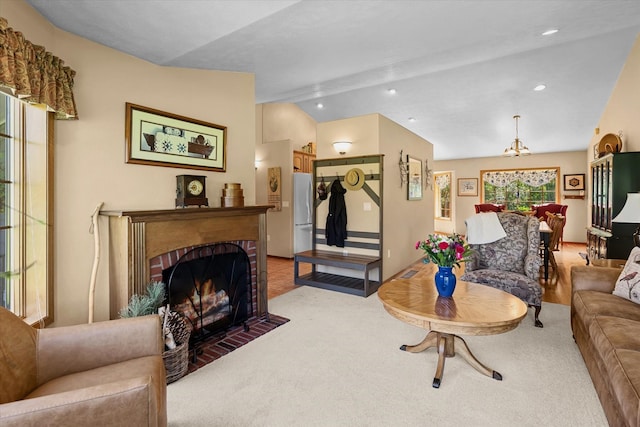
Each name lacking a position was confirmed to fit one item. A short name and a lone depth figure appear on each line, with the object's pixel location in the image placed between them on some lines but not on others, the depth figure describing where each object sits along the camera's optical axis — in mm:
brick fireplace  2234
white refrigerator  6582
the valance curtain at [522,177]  8807
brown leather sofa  1402
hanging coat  4621
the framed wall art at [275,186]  6648
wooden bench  4008
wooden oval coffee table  1913
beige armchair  1015
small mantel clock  2742
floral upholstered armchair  2984
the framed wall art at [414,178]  5479
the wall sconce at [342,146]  4615
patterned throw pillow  2205
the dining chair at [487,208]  7512
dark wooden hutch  3527
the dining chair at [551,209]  7086
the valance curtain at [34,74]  1604
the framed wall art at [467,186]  9781
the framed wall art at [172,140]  2555
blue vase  2336
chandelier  6314
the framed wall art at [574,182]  8336
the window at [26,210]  1941
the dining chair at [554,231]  4938
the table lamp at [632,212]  2676
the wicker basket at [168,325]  2105
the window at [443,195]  10414
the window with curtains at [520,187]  8805
